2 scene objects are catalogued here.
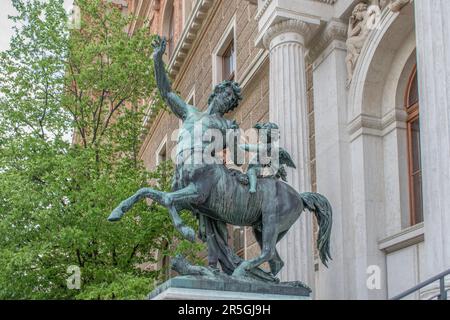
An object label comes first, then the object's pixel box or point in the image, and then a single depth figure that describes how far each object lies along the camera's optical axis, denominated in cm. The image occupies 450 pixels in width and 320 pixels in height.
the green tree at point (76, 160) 1670
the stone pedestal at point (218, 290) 696
